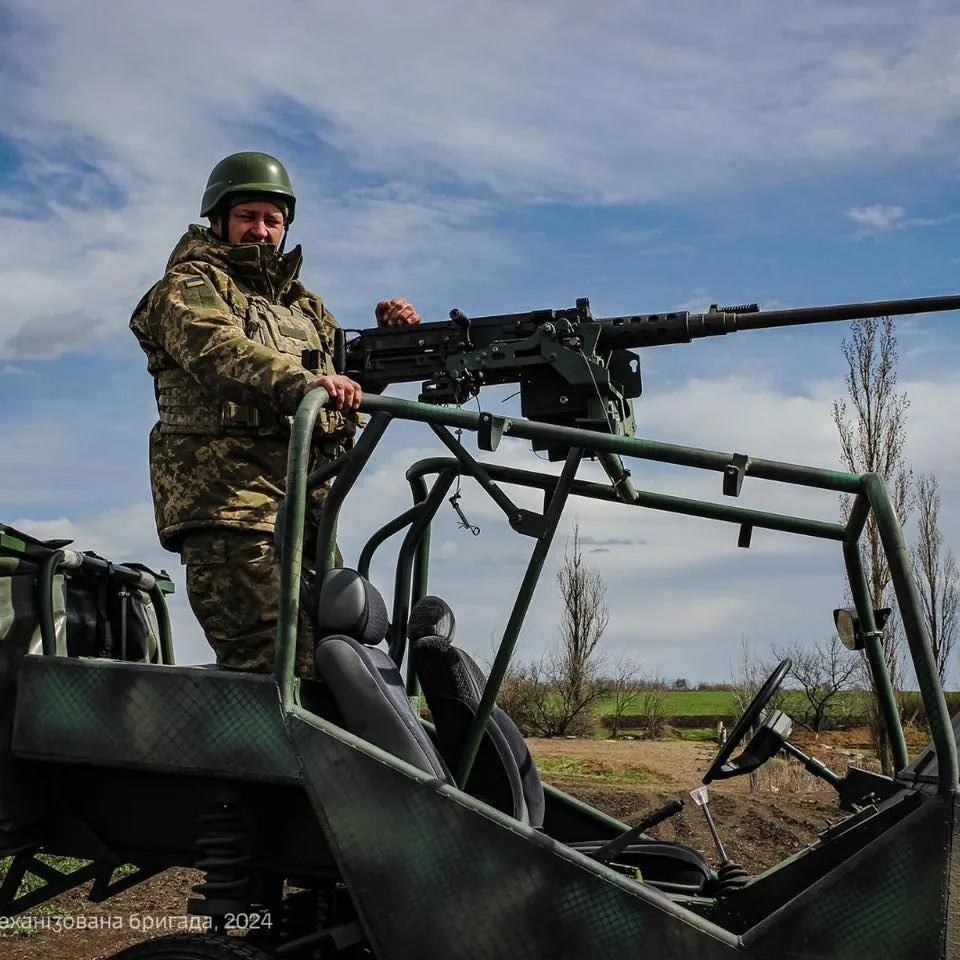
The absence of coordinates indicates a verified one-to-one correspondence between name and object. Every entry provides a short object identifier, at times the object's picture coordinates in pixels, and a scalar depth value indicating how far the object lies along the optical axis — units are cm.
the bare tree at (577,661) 2389
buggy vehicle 288
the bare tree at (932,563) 1948
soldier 389
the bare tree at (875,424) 1734
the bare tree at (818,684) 1931
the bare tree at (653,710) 2467
